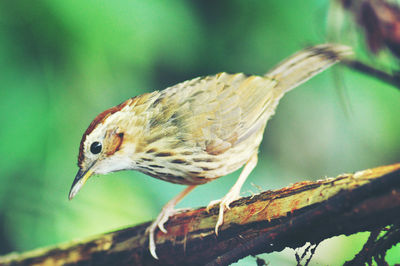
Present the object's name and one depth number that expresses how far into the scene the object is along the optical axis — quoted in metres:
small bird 1.82
